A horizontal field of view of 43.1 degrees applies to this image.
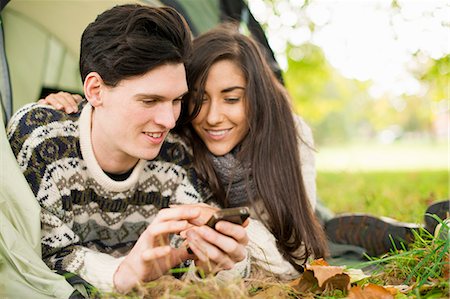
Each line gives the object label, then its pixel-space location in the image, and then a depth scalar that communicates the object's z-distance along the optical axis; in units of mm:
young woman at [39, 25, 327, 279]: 2188
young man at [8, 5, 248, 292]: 1771
